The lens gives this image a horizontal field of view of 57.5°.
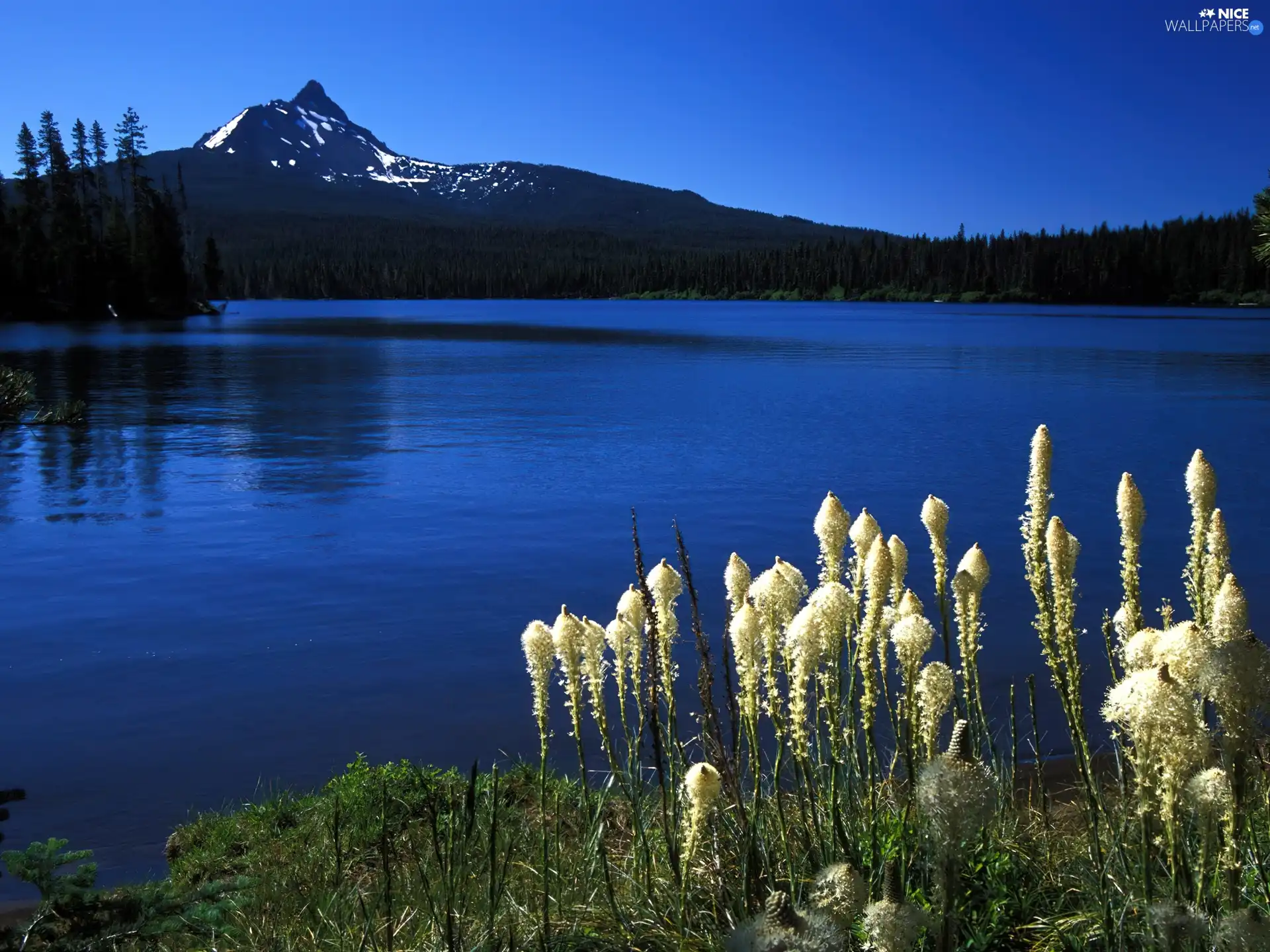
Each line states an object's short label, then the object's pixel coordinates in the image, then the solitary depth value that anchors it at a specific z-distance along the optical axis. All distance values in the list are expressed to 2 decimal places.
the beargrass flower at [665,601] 4.23
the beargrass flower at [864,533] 4.44
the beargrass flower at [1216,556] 4.33
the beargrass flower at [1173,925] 2.38
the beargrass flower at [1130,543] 4.40
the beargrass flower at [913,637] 3.32
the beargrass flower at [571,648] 3.98
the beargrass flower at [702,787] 3.02
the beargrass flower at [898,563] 4.22
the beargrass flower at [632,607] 4.17
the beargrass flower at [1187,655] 2.59
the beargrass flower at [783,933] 1.90
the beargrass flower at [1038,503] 4.56
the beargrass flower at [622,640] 4.36
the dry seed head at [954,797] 2.16
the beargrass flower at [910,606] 3.49
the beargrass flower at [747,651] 3.59
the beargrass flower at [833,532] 4.28
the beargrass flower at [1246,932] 2.22
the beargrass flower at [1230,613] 3.05
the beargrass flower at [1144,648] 3.14
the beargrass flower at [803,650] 3.48
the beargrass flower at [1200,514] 4.59
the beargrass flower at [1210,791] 2.61
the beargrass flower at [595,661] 4.07
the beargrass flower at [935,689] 3.28
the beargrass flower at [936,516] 4.72
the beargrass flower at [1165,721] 2.44
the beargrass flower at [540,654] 3.86
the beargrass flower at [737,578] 4.18
